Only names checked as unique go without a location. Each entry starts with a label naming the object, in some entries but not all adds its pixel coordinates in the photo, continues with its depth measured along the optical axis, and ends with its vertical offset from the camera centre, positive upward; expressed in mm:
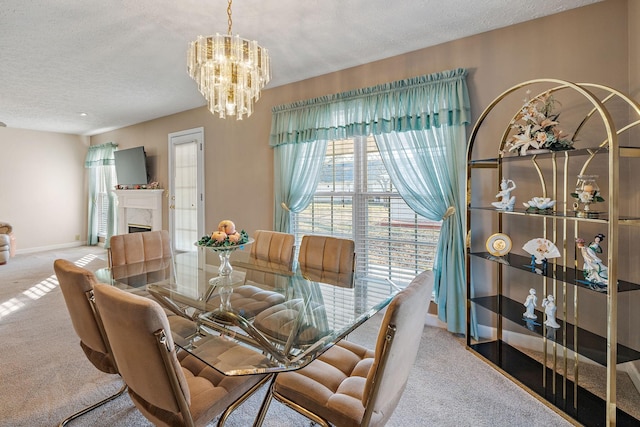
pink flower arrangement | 2041 +510
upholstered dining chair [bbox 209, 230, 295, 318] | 1864 -488
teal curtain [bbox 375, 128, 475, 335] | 2762 +164
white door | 4922 +368
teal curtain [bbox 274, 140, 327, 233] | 3621 +395
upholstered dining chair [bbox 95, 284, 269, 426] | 1038 -542
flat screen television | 5719 +833
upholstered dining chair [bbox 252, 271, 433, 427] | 1106 -726
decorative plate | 2355 -267
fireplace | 5691 +49
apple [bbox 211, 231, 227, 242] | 2088 -168
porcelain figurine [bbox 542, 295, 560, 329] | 2074 -680
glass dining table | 1354 -547
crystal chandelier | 1975 +897
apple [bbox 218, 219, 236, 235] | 2168 -113
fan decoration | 2064 -272
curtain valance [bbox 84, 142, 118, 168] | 6621 +1197
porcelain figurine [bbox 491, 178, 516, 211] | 2301 +78
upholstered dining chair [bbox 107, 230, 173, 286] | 2447 -408
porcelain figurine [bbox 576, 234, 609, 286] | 1808 -333
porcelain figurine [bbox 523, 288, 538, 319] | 2209 -675
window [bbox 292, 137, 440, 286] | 3135 -76
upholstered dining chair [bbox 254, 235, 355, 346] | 1514 -532
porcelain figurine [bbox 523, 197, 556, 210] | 2064 +35
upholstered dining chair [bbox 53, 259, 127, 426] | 1449 -480
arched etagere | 1763 -380
